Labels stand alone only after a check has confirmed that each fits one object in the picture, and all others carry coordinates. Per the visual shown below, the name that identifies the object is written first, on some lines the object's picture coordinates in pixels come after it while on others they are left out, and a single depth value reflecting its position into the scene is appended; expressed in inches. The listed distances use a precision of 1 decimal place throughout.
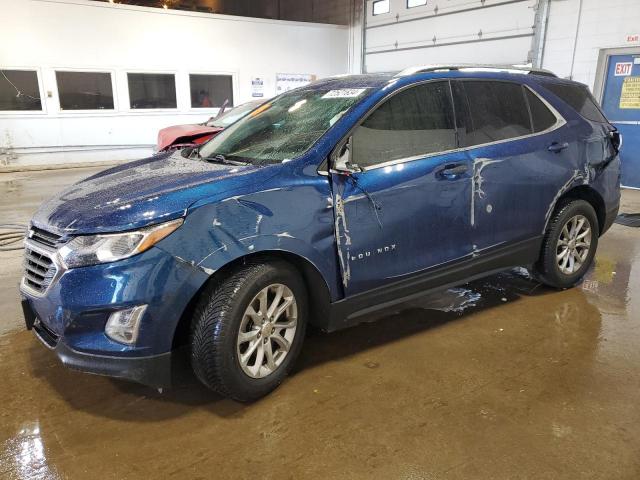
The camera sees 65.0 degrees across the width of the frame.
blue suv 90.0
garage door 401.1
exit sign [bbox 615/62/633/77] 327.8
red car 292.8
